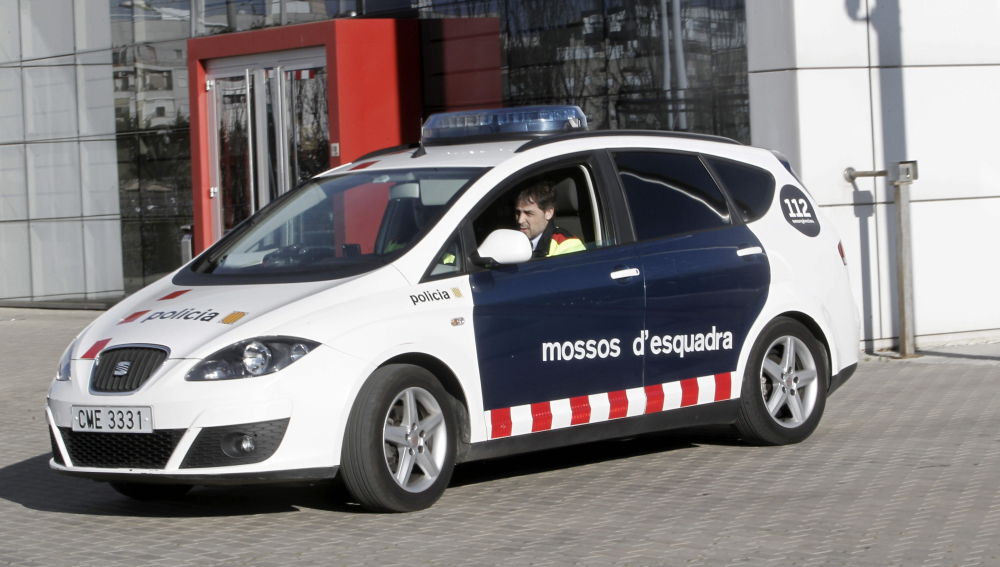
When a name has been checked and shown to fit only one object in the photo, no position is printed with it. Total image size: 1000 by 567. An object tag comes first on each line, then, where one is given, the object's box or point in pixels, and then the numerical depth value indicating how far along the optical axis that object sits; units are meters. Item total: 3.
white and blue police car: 13.72
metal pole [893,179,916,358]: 25.81
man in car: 15.92
